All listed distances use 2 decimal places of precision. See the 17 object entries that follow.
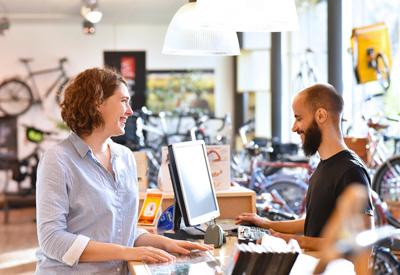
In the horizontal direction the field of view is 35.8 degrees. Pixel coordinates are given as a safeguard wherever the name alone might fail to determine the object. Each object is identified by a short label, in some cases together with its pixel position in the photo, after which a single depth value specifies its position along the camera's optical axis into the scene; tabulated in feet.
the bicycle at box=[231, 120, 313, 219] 20.30
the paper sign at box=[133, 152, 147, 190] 12.02
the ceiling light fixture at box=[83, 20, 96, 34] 34.71
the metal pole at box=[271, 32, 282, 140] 30.60
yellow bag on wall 19.30
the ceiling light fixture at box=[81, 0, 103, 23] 31.94
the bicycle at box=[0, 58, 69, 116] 39.52
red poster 40.55
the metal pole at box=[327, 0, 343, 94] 20.74
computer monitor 8.03
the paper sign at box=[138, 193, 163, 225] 10.42
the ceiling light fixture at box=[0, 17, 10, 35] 34.65
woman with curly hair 6.91
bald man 7.98
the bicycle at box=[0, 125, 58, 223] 32.55
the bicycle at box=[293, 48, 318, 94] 24.94
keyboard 8.27
